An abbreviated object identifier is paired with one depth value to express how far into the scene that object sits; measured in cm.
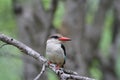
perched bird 1103
